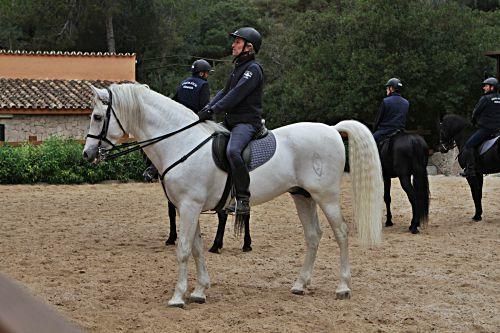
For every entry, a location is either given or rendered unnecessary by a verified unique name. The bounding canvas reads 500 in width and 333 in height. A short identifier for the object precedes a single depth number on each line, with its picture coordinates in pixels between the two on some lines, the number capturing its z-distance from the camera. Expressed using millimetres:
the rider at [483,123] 11289
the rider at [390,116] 10523
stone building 23562
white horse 5906
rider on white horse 5965
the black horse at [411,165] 10133
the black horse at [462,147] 11273
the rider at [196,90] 8406
